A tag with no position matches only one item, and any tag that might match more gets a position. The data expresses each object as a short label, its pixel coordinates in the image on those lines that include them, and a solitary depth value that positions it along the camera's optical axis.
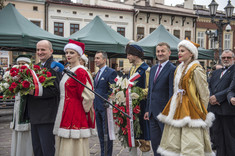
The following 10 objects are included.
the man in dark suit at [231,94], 4.27
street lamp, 11.24
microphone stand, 3.00
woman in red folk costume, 3.23
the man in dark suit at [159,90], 3.88
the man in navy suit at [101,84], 4.73
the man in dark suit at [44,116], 3.33
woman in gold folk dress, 3.40
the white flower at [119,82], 4.35
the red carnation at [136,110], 4.43
